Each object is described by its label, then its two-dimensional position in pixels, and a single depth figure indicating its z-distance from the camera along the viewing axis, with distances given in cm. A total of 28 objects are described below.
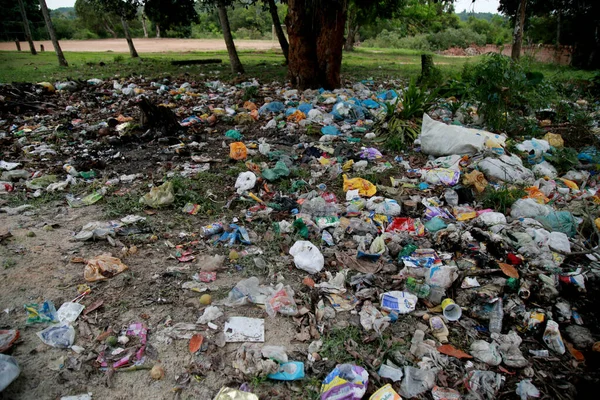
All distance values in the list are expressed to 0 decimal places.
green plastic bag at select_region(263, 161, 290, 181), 409
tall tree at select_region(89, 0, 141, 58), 958
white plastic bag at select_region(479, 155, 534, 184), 390
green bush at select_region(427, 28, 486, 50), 2978
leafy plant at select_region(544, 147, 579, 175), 429
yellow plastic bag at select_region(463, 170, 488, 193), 374
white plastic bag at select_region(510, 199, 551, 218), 329
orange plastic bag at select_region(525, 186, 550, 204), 354
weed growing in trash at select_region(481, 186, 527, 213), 346
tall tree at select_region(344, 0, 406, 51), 775
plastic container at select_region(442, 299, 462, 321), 235
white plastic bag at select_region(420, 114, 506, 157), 437
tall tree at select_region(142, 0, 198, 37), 915
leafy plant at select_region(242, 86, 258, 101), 713
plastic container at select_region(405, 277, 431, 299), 249
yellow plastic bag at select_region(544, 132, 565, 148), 480
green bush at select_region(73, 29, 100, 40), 3117
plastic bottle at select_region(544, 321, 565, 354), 215
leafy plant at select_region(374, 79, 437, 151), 504
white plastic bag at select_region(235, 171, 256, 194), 384
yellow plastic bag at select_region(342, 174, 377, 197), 379
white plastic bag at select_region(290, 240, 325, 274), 272
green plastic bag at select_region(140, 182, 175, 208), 348
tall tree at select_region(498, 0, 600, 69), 1283
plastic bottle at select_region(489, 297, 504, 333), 228
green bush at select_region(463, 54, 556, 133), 476
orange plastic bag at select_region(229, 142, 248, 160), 461
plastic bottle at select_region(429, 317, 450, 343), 222
